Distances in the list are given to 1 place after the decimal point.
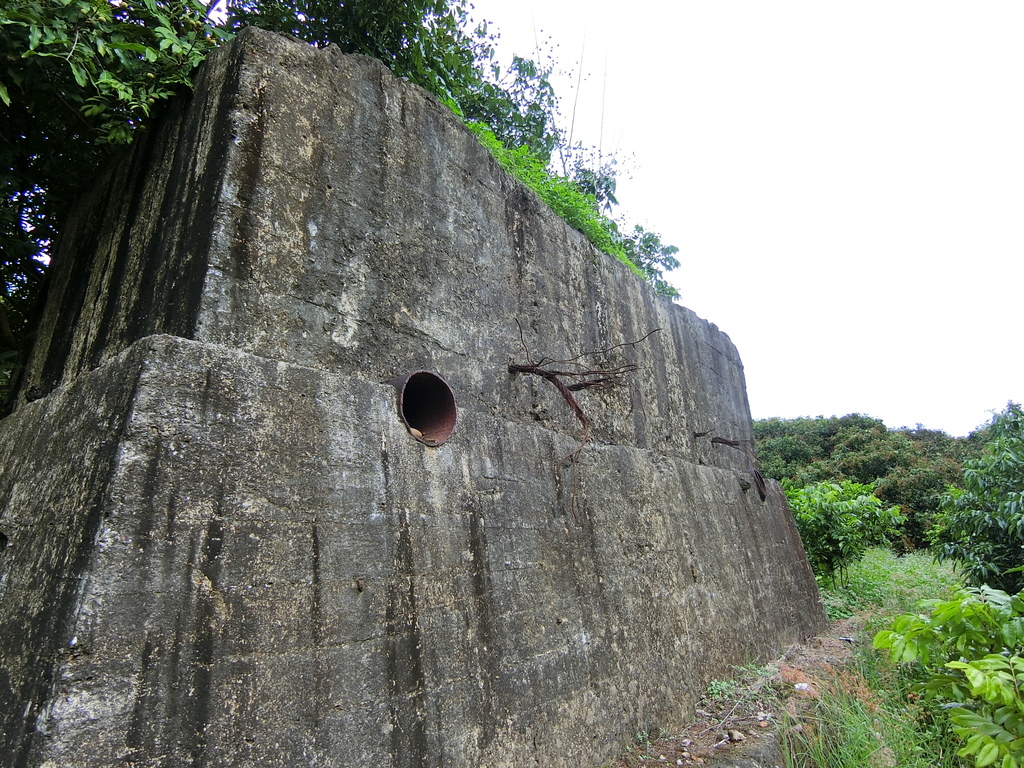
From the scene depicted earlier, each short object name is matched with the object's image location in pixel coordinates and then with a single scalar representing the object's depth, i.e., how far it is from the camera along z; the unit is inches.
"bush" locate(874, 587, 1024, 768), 92.0
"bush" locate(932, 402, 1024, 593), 272.2
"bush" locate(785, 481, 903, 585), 346.3
